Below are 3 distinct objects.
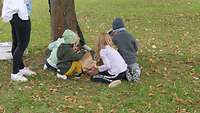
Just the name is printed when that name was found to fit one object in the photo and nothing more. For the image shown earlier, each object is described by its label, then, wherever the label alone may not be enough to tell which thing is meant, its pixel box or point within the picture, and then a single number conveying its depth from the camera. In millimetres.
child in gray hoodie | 7938
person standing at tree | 7535
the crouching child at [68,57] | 7922
